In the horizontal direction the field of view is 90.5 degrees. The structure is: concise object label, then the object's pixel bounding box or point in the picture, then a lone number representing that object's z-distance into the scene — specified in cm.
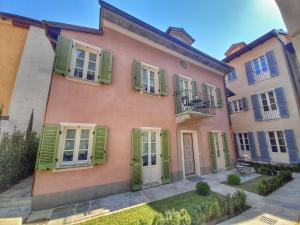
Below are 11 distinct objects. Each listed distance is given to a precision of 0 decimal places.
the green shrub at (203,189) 592
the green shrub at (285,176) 759
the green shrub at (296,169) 991
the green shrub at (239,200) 476
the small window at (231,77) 1648
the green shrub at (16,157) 645
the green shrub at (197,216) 375
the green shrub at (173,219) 329
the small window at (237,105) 1550
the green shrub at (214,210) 426
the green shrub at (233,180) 730
